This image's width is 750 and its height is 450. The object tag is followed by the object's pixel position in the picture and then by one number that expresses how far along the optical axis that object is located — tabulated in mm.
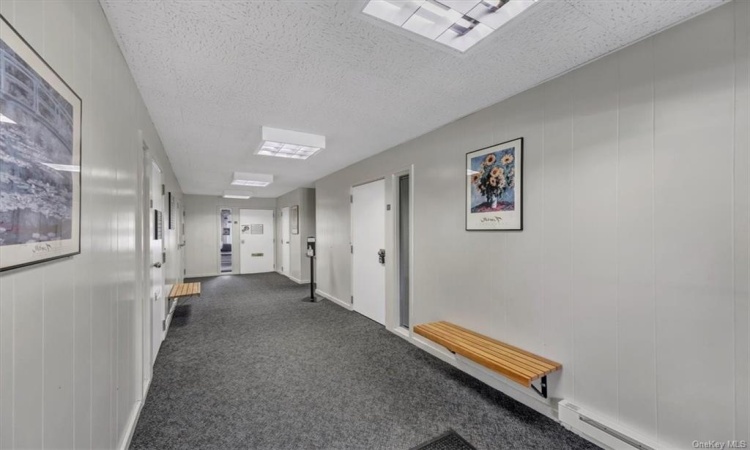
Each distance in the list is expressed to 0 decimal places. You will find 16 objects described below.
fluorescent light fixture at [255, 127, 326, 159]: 2954
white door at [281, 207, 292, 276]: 7922
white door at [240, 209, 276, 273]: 8609
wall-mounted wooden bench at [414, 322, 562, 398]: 1926
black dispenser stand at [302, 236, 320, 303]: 5508
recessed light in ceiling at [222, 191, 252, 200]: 7225
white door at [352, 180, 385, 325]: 4105
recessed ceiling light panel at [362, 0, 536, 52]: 1343
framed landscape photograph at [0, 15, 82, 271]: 667
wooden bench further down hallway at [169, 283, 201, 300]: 4242
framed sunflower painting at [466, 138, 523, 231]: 2316
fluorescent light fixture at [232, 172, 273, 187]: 5070
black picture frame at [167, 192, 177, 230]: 3939
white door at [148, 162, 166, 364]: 2715
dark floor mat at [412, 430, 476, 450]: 1830
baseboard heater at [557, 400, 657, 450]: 1648
